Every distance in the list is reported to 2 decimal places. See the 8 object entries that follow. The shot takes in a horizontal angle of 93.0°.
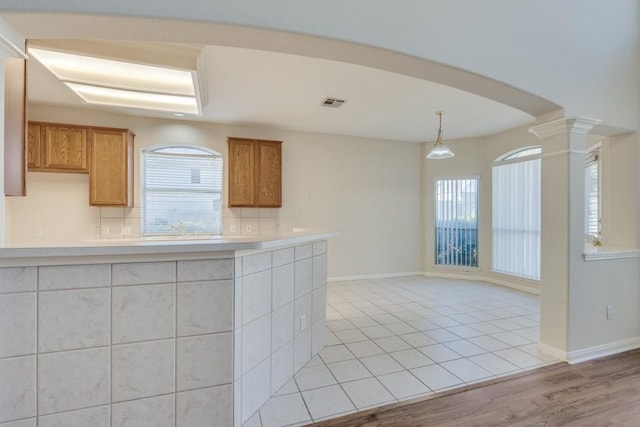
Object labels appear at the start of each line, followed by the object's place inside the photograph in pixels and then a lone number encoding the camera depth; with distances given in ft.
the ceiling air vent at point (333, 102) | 12.63
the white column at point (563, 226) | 8.48
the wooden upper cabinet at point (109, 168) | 13.24
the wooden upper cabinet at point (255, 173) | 15.46
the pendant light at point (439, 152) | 13.35
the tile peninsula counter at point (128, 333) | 4.46
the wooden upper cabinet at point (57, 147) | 12.55
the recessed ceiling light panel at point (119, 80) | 8.22
